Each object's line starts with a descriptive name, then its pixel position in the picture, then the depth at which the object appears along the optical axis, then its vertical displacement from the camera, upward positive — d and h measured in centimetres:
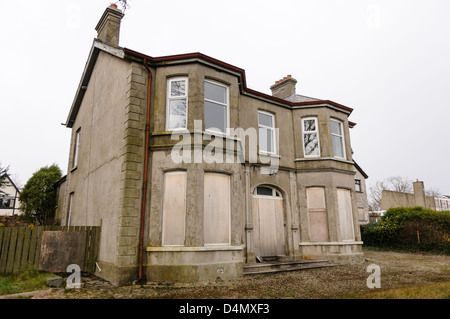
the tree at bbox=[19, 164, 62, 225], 2162 +225
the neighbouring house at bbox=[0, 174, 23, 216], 4303 +355
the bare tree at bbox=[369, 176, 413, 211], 6103 +737
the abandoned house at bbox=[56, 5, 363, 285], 934 +211
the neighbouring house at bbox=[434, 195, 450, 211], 5612 +427
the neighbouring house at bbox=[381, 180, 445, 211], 4256 +368
